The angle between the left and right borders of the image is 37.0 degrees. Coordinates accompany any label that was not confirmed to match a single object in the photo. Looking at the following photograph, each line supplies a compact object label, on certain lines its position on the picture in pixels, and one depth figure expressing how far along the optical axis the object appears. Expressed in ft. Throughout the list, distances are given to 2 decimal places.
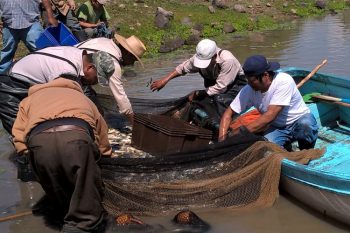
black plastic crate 19.53
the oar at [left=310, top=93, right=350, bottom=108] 20.77
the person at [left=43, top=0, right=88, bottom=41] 29.68
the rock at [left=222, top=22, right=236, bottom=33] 59.88
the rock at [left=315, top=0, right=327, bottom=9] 76.89
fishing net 16.52
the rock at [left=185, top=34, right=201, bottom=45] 52.03
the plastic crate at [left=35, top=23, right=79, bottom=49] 22.76
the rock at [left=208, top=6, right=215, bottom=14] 66.55
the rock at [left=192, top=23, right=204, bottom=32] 57.96
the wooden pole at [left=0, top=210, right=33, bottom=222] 17.00
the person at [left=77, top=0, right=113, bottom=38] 30.76
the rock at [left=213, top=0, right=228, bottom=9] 69.62
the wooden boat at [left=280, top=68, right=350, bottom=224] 15.30
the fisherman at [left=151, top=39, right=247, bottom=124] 21.84
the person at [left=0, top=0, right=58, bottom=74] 25.56
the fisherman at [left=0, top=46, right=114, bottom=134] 16.74
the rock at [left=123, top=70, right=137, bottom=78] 39.11
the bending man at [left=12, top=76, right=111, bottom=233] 13.20
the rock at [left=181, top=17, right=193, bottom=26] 58.85
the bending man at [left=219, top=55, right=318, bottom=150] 18.04
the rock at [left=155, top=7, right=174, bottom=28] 55.98
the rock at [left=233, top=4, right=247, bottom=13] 69.76
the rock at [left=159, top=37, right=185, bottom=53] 49.14
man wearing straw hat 18.22
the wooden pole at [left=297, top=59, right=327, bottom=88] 22.41
